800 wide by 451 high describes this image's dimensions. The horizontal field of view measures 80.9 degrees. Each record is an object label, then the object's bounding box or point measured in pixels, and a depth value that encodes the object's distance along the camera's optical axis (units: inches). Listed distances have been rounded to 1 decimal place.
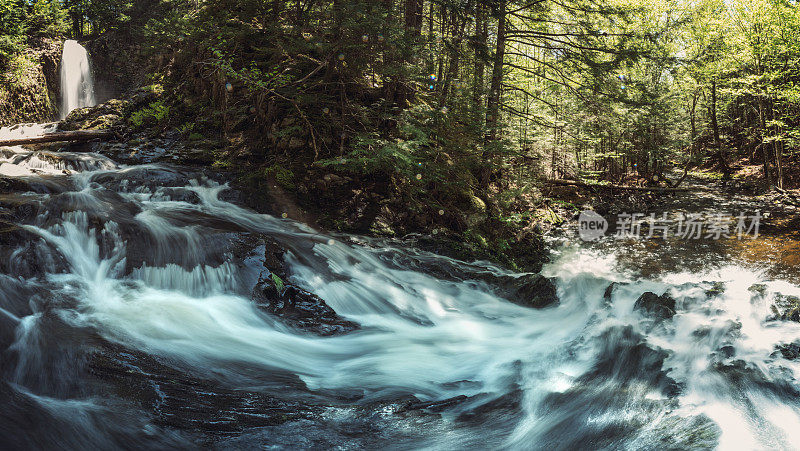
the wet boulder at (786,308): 192.7
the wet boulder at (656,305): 209.9
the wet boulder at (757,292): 207.2
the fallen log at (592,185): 579.3
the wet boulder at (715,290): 219.1
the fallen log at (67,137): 432.1
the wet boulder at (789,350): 166.9
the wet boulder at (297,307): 216.7
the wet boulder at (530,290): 278.1
